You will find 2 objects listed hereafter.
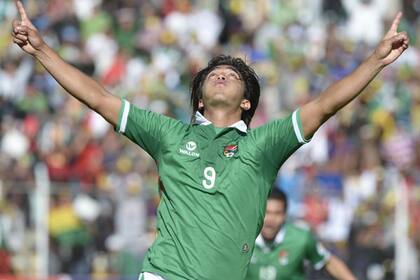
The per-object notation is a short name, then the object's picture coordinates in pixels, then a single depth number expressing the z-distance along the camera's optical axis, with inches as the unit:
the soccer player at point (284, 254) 802.8
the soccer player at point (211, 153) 518.6
